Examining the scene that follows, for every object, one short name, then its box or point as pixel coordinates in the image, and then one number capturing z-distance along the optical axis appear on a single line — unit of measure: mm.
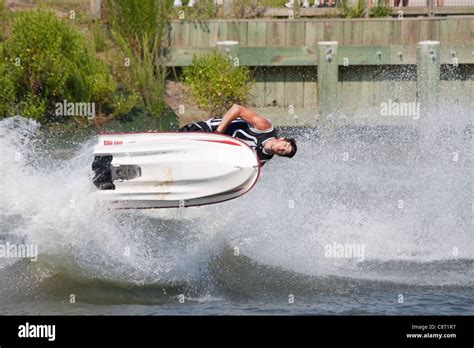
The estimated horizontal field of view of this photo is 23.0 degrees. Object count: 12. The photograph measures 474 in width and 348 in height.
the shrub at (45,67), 19797
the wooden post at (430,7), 22812
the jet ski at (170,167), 12836
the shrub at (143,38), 21047
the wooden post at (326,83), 21578
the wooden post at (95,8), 22516
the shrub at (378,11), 22969
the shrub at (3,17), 21453
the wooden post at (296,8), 22719
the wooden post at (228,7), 22719
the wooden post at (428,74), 21672
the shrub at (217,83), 20953
